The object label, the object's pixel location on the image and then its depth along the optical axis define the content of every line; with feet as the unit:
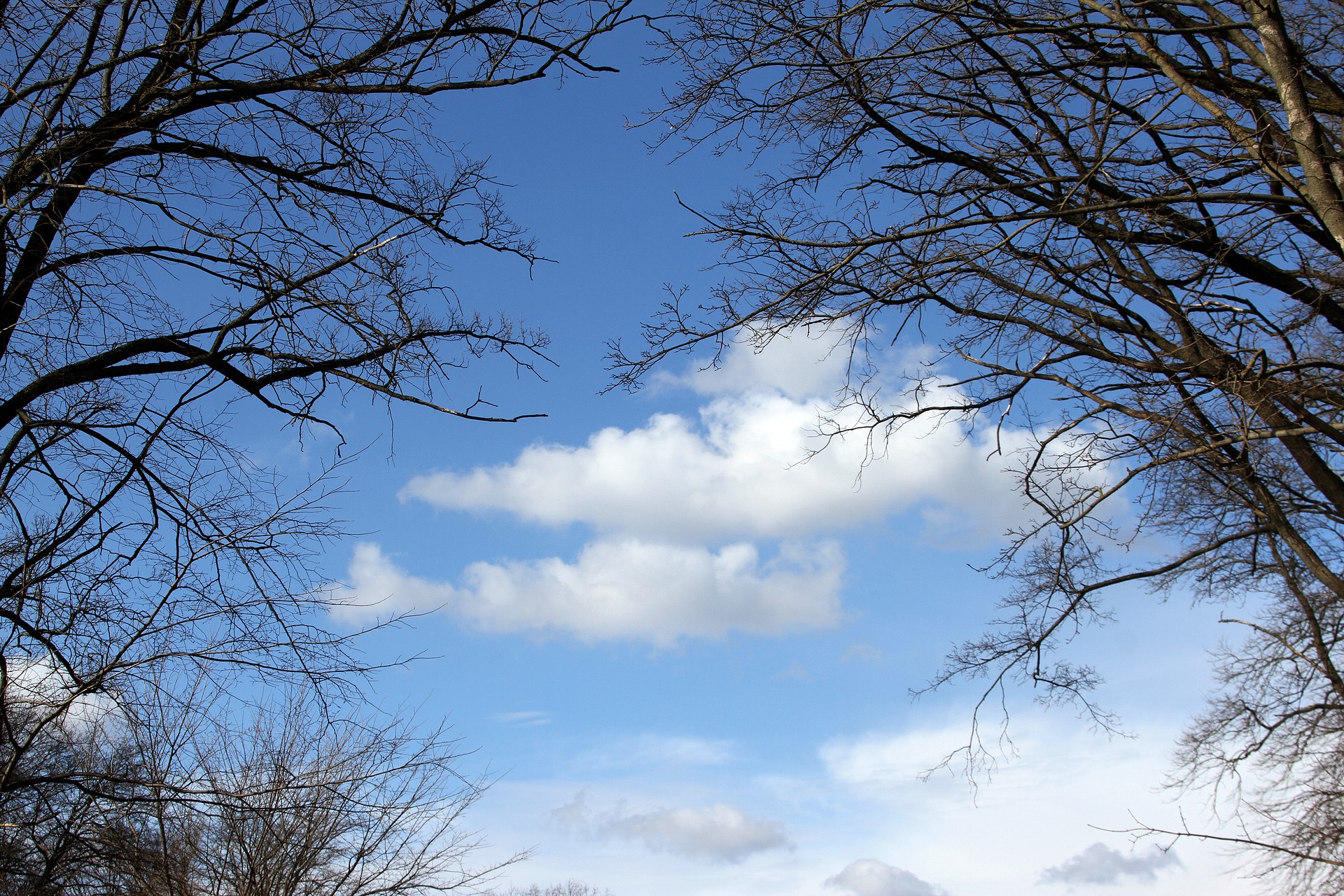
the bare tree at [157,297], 15.33
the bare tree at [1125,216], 19.65
